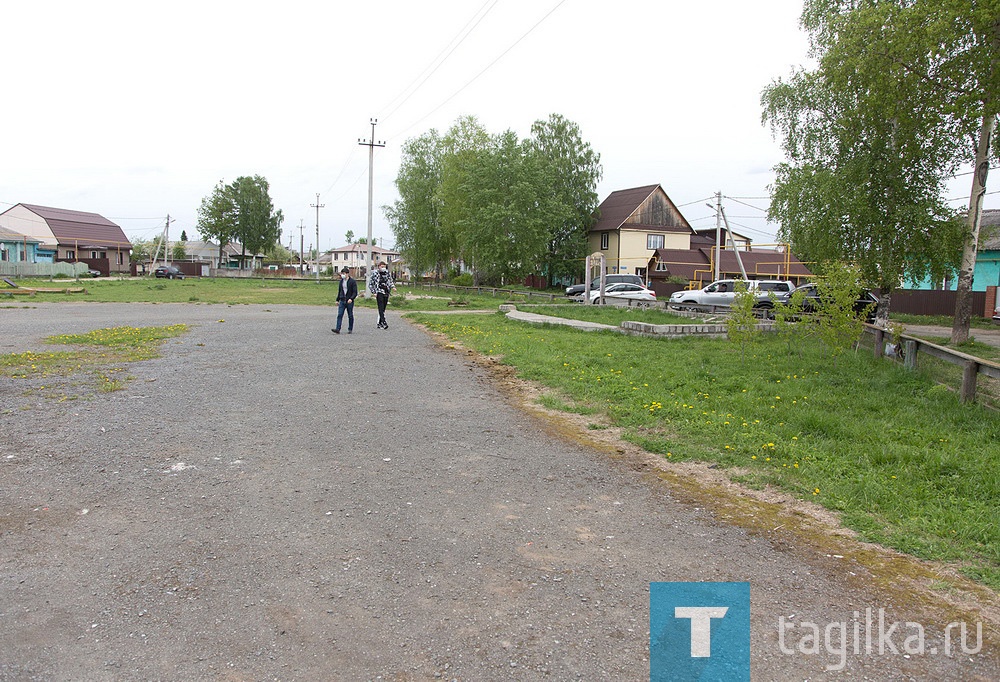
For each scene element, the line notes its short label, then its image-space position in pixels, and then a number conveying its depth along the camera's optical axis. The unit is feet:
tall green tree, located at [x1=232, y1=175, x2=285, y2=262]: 286.87
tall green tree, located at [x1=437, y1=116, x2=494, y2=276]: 158.40
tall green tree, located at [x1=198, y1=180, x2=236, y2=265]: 285.84
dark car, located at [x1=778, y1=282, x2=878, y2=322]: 36.42
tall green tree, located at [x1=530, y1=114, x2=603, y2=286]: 173.78
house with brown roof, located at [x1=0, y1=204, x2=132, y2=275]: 216.33
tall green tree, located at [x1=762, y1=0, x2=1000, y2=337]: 43.47
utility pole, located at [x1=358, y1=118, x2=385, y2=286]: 119.96
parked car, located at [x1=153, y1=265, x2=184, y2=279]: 210.59
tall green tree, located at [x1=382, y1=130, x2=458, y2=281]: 182.80
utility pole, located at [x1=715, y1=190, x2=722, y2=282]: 120.57
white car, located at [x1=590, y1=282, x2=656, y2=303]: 101.76
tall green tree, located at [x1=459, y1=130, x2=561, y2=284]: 147.02
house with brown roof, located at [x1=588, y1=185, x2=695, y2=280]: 175.11
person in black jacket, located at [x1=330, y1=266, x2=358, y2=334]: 51.37
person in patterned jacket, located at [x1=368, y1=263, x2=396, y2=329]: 57.88
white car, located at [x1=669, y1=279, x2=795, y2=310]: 80.18
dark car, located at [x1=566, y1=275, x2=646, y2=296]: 107.00
